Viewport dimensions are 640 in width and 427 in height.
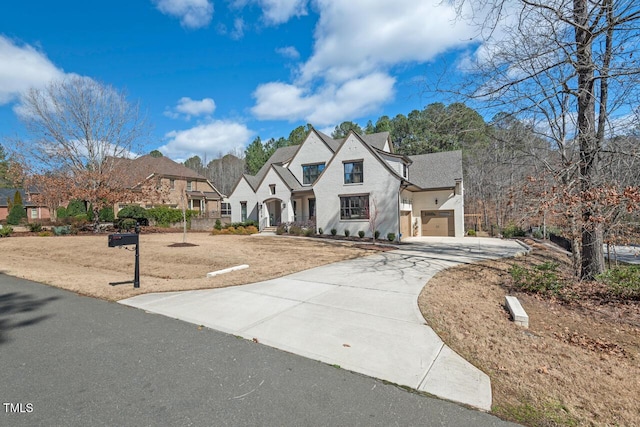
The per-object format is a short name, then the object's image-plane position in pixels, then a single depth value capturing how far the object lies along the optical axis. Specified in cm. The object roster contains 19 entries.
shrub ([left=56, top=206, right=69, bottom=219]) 3244
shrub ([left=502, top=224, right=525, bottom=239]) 2353
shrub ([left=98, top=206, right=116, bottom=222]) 3031
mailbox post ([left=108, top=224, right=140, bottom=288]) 688
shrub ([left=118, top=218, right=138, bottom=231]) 2283
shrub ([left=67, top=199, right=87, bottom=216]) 3243
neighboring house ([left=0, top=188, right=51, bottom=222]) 4066
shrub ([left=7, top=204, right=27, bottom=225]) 3216
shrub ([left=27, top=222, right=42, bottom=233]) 2102
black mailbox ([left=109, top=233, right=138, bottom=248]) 687
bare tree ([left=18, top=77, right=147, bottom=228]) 2061
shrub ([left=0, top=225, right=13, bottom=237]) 1937
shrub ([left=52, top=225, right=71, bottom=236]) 2044
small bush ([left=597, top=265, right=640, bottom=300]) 632
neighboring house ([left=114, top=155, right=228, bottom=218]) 3291
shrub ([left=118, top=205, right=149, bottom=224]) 2497
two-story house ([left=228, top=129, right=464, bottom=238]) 2036
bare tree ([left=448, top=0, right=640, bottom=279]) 598
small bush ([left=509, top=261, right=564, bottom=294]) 667
